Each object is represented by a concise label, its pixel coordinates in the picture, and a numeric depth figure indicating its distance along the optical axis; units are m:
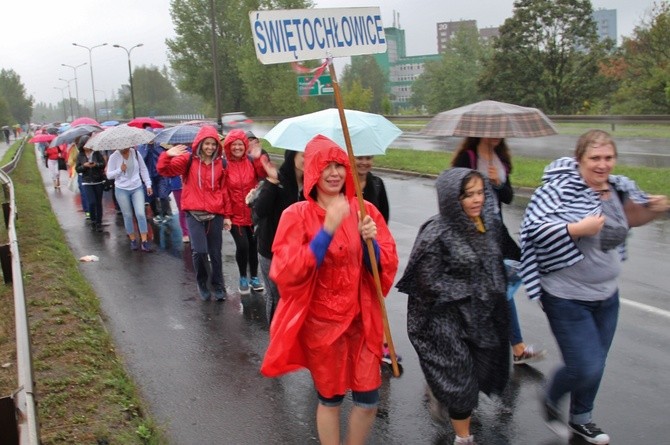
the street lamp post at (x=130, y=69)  56.44
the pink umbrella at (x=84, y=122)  17.14
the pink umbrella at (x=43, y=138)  21.08
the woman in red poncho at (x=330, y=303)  3.31
